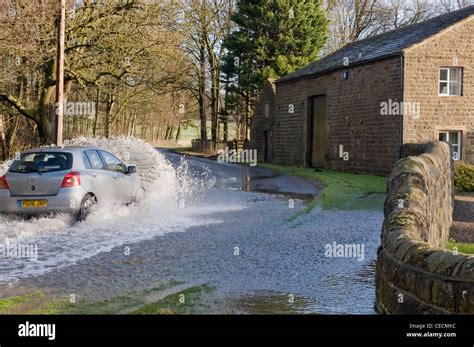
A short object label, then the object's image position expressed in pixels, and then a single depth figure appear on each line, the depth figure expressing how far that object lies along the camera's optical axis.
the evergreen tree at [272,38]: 45.56
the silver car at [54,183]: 11.31
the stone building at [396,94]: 26.28
